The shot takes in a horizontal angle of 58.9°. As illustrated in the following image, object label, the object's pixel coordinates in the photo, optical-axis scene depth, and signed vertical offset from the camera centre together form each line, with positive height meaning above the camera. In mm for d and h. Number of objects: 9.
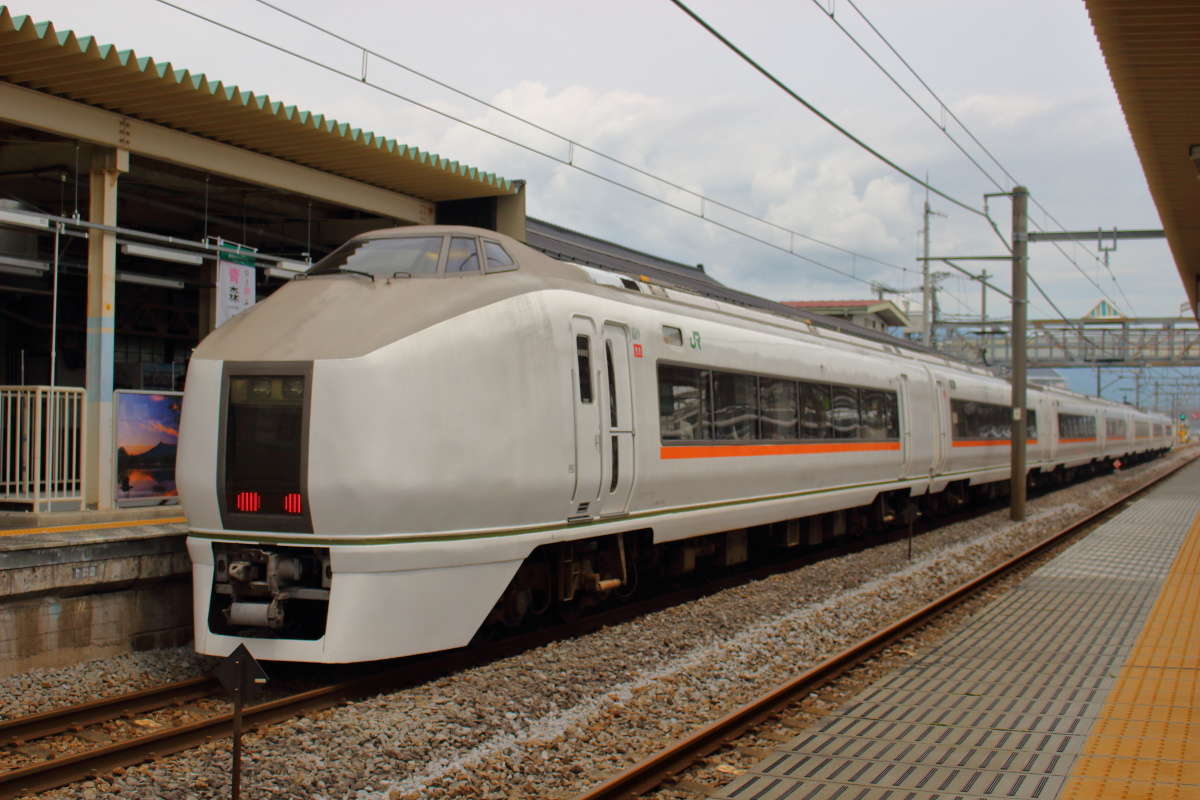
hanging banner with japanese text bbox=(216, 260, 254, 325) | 12062 +1816
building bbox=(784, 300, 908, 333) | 50562 +6350
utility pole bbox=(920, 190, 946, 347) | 37125 +4835
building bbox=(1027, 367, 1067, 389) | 56531 +3355
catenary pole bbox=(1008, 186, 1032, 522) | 20172 +1991
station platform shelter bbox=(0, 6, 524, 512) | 10352 +3156
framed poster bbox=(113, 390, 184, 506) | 11359 -8
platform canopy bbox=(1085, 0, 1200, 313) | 7805 +3167
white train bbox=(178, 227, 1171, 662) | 6816 -16
